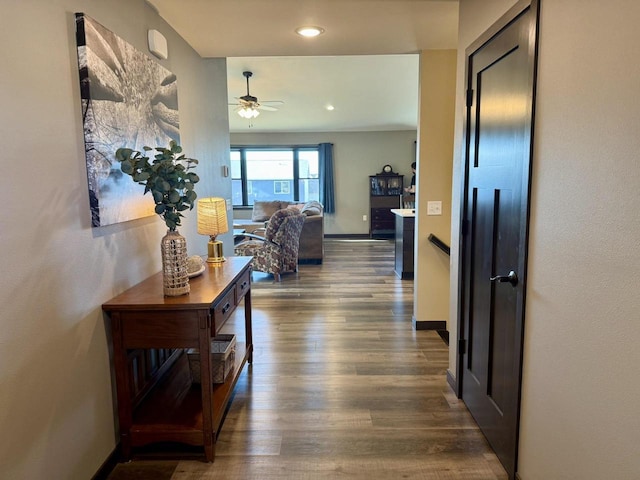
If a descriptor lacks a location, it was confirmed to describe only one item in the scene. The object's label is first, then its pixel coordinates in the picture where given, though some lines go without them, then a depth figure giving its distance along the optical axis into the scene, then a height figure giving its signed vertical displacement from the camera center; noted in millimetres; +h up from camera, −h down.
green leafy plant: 1797 +83
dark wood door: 1657 -135
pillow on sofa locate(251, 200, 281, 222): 8625 -305
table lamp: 2553 -133
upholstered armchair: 5465 -689
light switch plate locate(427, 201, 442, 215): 3551 -116
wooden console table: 1834 -751
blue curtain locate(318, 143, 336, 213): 9281 +404
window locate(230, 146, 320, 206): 9523 +520
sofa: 6547 -675
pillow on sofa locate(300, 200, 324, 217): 6704 -231
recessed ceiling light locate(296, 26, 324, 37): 2736 +1139
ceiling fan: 5220 +1204
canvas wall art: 1687 +410
